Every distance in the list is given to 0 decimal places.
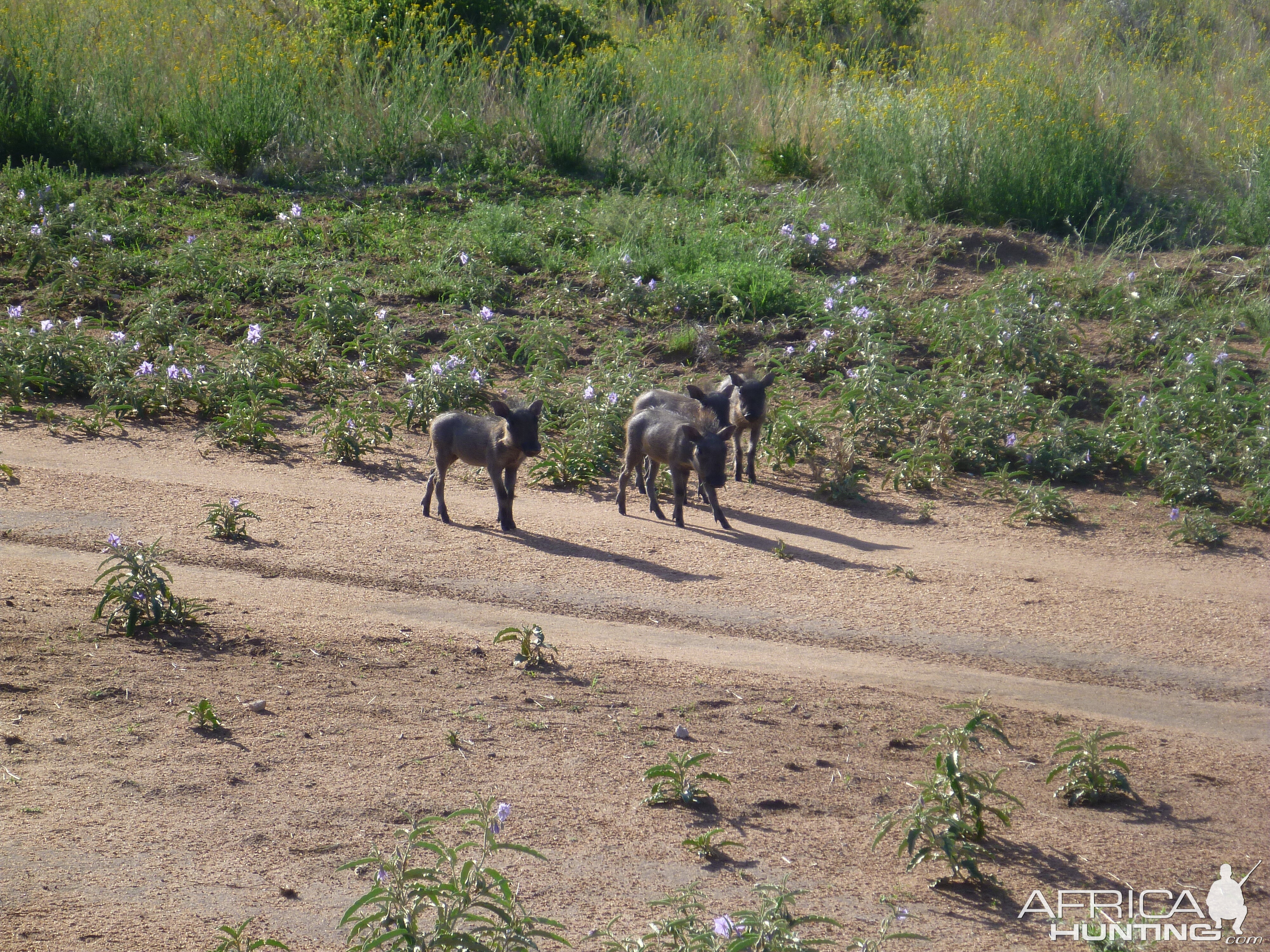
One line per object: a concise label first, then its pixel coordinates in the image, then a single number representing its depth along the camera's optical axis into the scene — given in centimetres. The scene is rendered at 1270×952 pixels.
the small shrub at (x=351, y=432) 1962
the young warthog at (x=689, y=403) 1927
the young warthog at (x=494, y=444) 1695
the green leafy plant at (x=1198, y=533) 1769
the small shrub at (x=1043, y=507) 1855
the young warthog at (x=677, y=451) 1775
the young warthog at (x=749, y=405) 1972
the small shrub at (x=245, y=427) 1992
